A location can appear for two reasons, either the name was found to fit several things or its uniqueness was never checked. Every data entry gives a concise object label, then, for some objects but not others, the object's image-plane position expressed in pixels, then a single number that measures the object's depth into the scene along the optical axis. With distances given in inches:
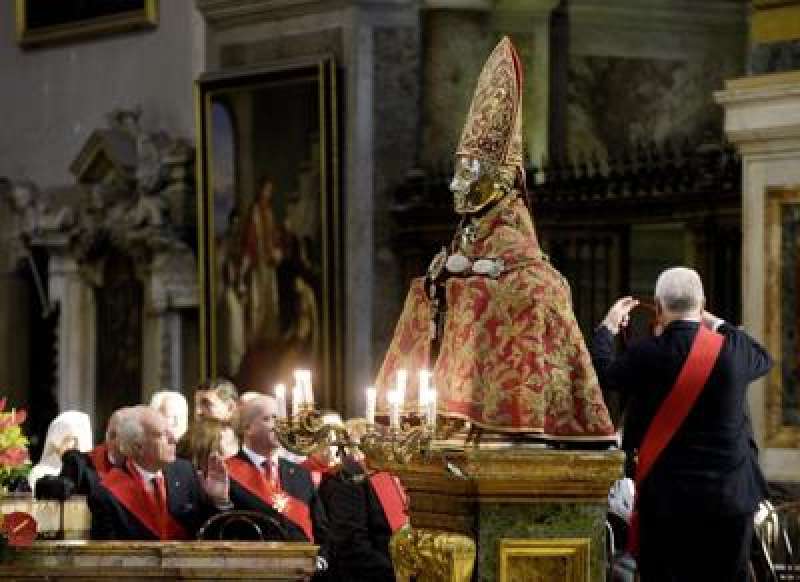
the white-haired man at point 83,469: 689.9
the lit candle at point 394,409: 519.8
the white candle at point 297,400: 560.7
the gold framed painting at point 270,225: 1178.0
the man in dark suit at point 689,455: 602.9
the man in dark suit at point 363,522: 684.1
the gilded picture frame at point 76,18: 1338.5
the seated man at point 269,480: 730.7
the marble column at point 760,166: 839.3
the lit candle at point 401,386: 522.5
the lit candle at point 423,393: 515.0
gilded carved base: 522.7
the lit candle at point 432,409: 514.1
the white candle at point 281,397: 567.9
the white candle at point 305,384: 561.6
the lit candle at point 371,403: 543.4
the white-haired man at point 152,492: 708.1
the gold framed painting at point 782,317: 848.4
